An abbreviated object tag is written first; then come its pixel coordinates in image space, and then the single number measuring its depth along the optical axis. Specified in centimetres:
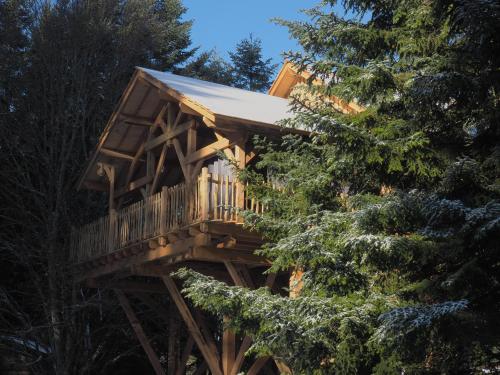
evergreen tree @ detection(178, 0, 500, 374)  764
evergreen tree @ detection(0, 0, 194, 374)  1998
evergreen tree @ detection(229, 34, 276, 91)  3831
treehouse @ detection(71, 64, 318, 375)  1338
